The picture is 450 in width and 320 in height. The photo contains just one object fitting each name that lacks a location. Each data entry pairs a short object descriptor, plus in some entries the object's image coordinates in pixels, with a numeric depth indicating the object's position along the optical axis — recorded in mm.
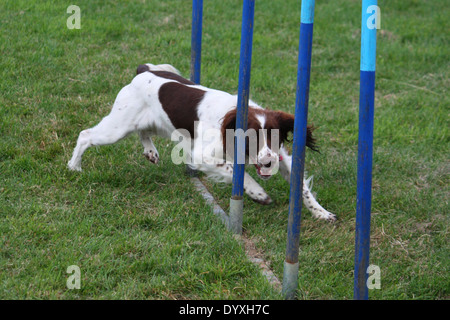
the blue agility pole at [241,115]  6208
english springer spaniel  7257
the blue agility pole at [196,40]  8168
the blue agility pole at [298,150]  5053
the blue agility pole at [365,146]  4510
